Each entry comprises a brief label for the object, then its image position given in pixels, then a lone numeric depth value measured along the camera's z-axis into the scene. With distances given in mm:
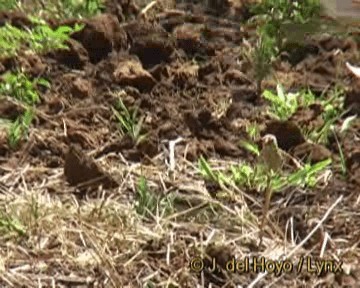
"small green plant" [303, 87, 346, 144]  4832
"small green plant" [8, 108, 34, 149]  4754
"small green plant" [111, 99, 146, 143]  4820
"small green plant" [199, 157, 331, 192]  4395
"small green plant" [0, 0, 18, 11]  6418
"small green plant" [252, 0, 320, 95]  5691
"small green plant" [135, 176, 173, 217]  4207
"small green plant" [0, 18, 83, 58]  5617
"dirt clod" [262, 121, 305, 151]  4762
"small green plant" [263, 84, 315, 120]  5039
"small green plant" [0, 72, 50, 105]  5211
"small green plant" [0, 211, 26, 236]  4023
